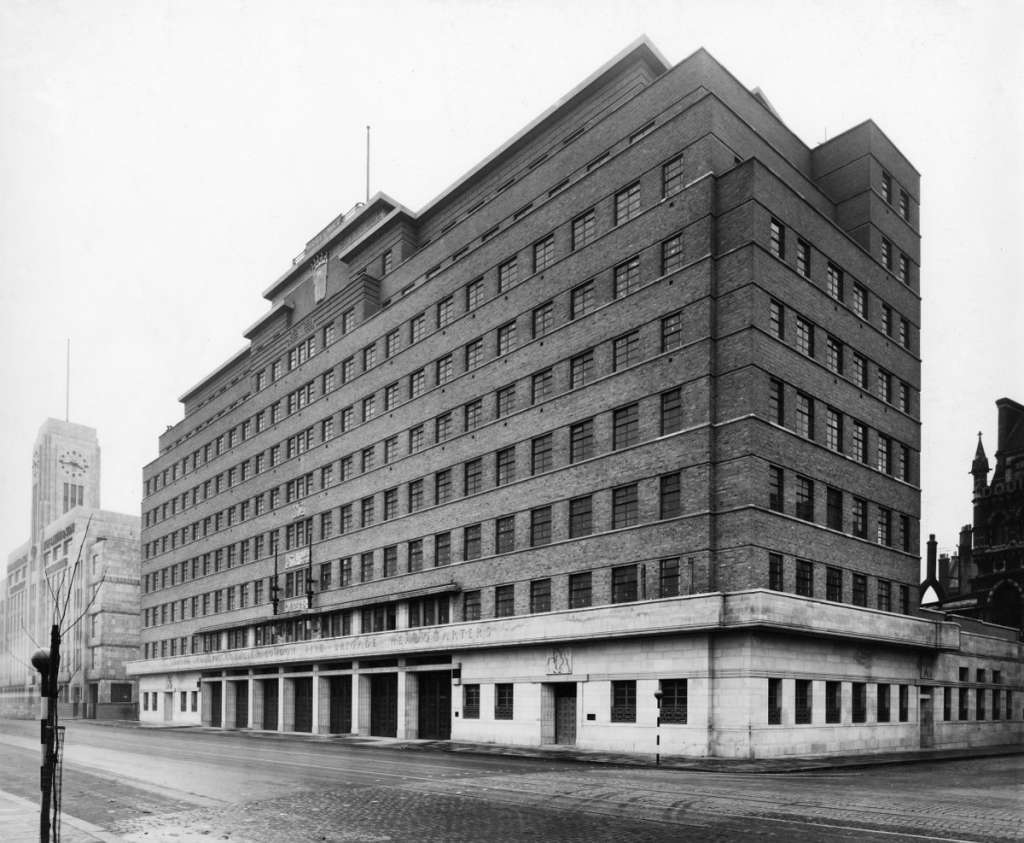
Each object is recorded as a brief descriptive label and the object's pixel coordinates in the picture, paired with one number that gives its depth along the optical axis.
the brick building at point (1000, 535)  72.88
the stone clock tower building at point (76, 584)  109.12
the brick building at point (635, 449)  36.66
